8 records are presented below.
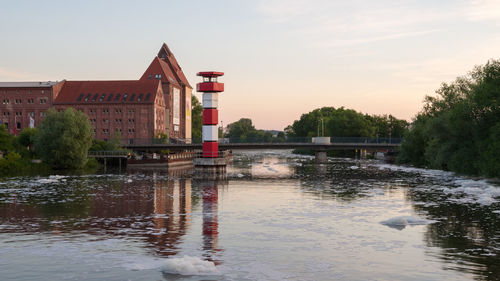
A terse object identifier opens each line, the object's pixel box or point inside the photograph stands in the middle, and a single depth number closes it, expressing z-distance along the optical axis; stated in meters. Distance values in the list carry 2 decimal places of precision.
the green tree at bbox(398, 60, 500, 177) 65.84
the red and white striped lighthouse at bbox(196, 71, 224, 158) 90.31
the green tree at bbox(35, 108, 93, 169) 95.50
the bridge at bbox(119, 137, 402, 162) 116.81
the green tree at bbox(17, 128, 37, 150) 109.19
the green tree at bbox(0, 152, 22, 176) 89.62
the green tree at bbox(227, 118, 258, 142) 115.50
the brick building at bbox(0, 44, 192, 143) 151.38
